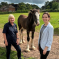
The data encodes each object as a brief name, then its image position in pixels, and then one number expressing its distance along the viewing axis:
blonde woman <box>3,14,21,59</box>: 2.95
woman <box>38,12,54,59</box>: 2.06
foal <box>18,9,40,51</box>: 4.03
